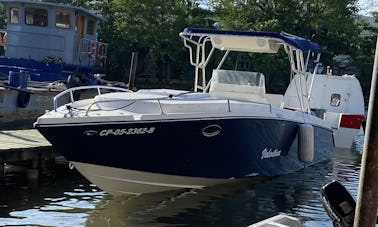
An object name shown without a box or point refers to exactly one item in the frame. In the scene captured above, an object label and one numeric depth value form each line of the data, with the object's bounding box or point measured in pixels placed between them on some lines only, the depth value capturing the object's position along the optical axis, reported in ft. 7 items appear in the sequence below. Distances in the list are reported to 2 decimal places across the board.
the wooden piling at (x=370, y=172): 17.10
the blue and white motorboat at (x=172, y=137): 30.25
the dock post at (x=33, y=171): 38.86
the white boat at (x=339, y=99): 61.52
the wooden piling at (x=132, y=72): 64.85
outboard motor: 19.38
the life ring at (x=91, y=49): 77.87
